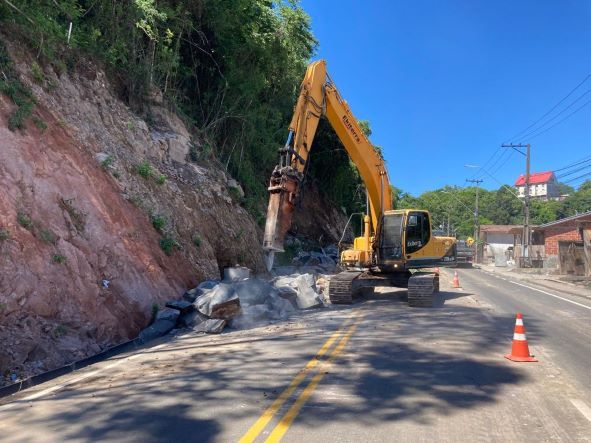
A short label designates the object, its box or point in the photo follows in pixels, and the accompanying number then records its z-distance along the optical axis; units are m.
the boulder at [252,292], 12.72
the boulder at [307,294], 15.03
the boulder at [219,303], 11.14
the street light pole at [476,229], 68.07
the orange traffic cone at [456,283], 22.55
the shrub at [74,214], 10.70
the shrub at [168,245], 13.50
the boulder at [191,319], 11.22
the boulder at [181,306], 11.41
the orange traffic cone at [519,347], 8.21
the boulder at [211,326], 10.84
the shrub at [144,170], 14.78
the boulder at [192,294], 12.23
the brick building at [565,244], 33.88
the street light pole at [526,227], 42.62
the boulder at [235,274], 15.15
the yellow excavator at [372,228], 14.64
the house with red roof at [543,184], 163.44
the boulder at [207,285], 12.77
